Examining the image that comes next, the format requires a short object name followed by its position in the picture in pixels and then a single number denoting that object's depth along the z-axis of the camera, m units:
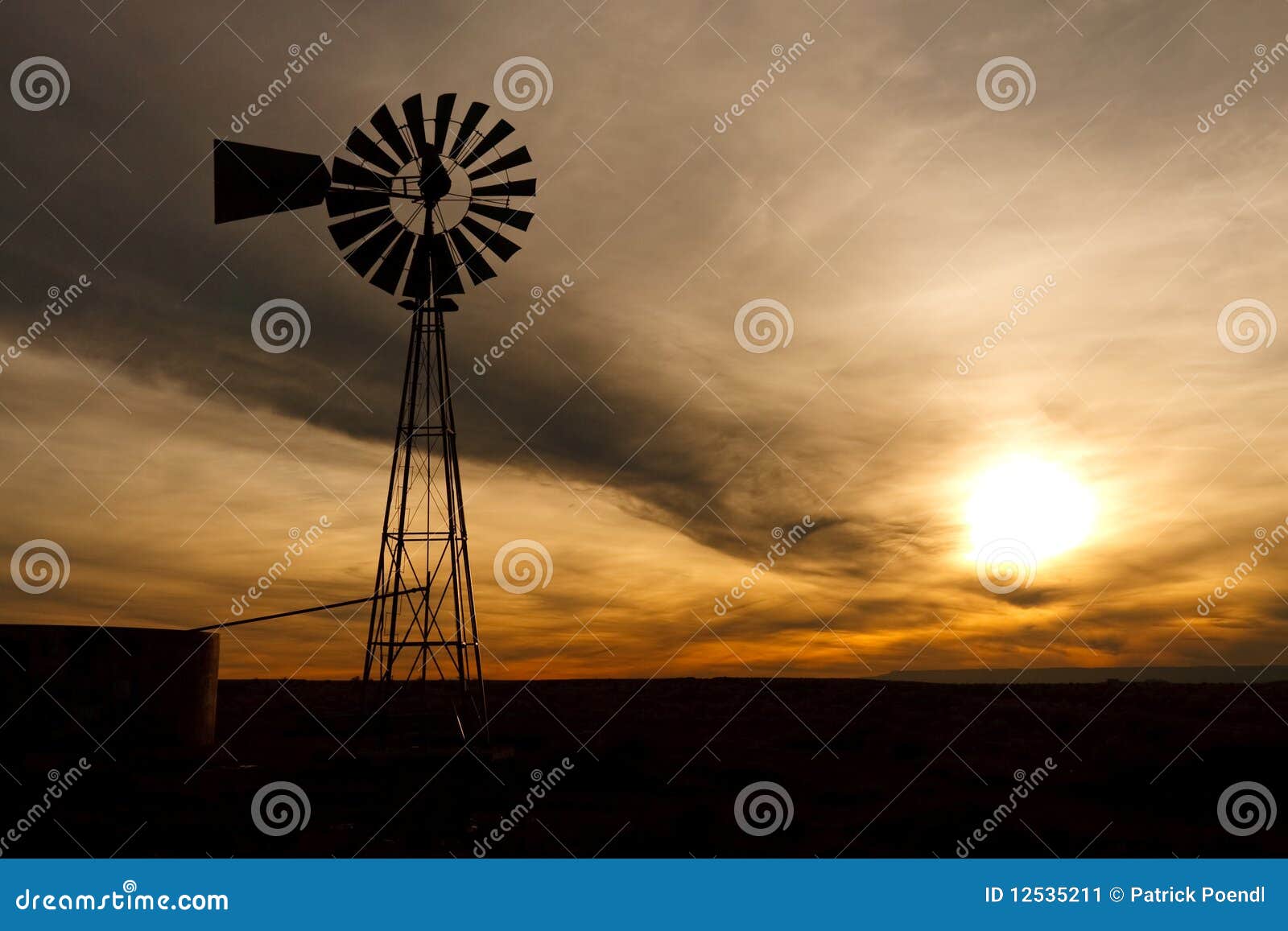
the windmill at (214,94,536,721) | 17.86
